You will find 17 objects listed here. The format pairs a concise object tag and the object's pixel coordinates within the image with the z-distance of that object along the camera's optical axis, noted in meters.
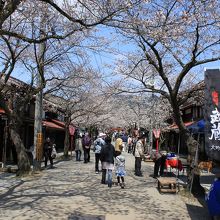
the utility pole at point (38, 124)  11.90
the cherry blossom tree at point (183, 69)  8.95
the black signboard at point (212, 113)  5.46
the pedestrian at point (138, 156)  12.18
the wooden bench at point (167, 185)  9.02
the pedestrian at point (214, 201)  4.99
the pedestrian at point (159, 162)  11.93
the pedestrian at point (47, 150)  14.20
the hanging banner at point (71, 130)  21.94
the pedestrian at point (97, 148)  12.55
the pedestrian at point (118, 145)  10.23
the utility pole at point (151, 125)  21.69
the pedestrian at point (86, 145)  15.90
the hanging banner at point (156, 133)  21.74
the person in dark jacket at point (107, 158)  9.77
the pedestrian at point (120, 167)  9.58
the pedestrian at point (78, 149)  18.43
